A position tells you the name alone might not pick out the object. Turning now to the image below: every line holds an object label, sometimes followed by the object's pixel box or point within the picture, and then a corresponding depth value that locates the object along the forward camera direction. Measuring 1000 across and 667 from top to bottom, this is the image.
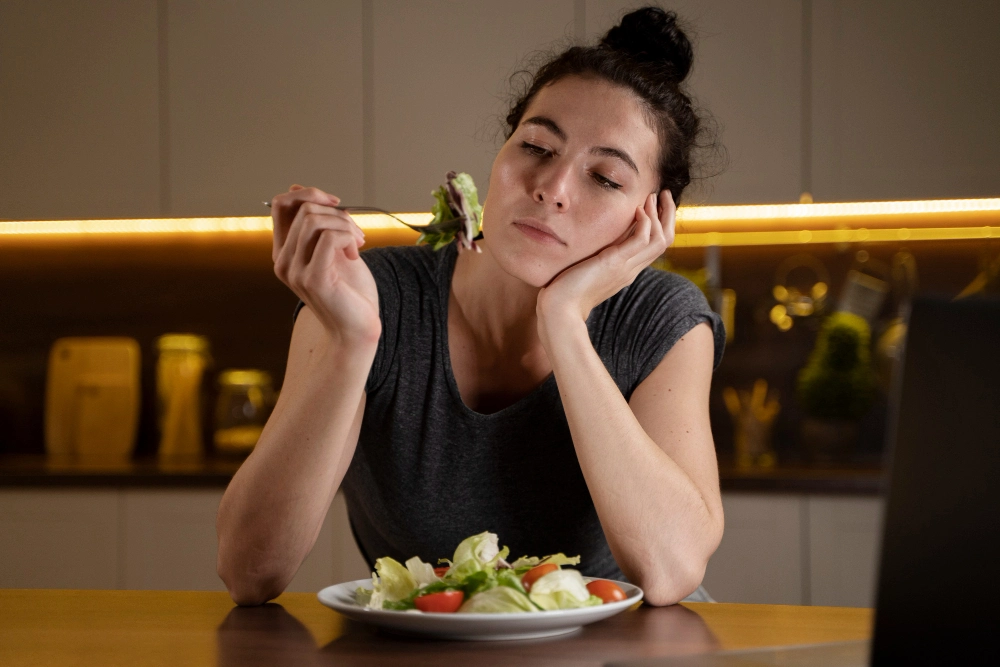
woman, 1.08
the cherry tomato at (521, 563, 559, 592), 0.85
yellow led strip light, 2.77
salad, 0.81
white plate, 0.77
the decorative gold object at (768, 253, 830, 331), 2.96
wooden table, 0.78
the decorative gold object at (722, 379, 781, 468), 2.82
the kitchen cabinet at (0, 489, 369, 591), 2.55
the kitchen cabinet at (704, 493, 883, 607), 2.36
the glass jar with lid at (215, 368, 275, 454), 2.93
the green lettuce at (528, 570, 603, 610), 0.81
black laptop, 0.44
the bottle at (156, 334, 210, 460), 3.00
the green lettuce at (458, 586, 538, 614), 0.79
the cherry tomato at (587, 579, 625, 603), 0.89
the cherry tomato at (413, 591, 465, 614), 0.81
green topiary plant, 2.75
